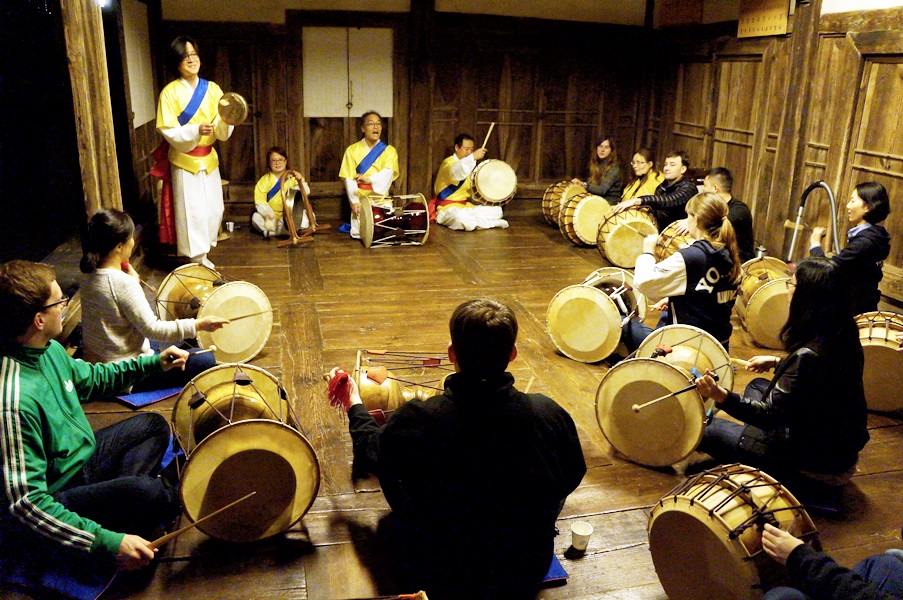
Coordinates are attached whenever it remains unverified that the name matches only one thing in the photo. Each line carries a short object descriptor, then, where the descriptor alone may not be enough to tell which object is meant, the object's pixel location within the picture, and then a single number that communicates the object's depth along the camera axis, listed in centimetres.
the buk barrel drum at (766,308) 461
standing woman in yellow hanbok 550
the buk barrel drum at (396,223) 691
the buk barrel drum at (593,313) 421
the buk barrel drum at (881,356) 374
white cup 266
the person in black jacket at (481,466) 197
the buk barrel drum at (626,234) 622
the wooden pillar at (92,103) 422
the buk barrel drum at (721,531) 214
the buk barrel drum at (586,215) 693
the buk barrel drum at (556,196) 754
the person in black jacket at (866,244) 422
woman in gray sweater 310
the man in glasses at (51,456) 199
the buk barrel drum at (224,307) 405
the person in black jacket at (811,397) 265
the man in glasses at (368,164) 735
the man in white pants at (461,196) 770
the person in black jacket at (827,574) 183
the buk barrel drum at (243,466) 246
